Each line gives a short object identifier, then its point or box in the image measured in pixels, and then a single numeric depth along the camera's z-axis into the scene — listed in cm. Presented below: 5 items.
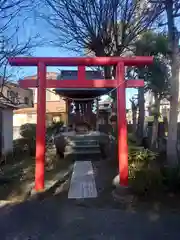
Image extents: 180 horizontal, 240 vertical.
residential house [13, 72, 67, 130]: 1933
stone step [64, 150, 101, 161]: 703
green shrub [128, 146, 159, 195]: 367
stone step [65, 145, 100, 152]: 730
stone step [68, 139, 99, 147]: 748
